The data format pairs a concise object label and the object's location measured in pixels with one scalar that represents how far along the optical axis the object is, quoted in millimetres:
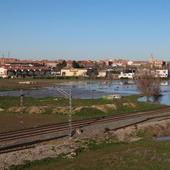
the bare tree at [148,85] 91438
